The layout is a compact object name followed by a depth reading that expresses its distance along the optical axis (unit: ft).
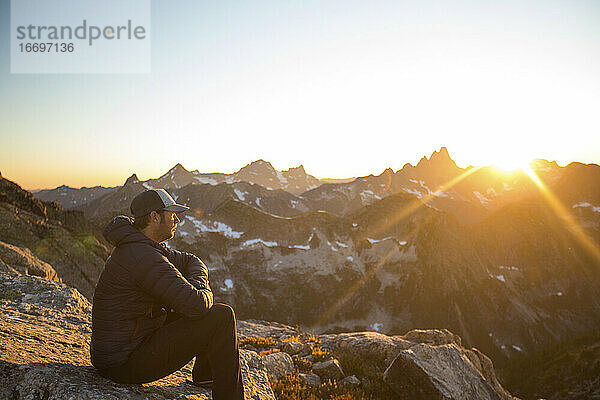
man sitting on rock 13.33
